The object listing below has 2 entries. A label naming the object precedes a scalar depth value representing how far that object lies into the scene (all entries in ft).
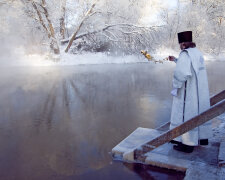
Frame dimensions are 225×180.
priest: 11.82
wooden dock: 10.10
